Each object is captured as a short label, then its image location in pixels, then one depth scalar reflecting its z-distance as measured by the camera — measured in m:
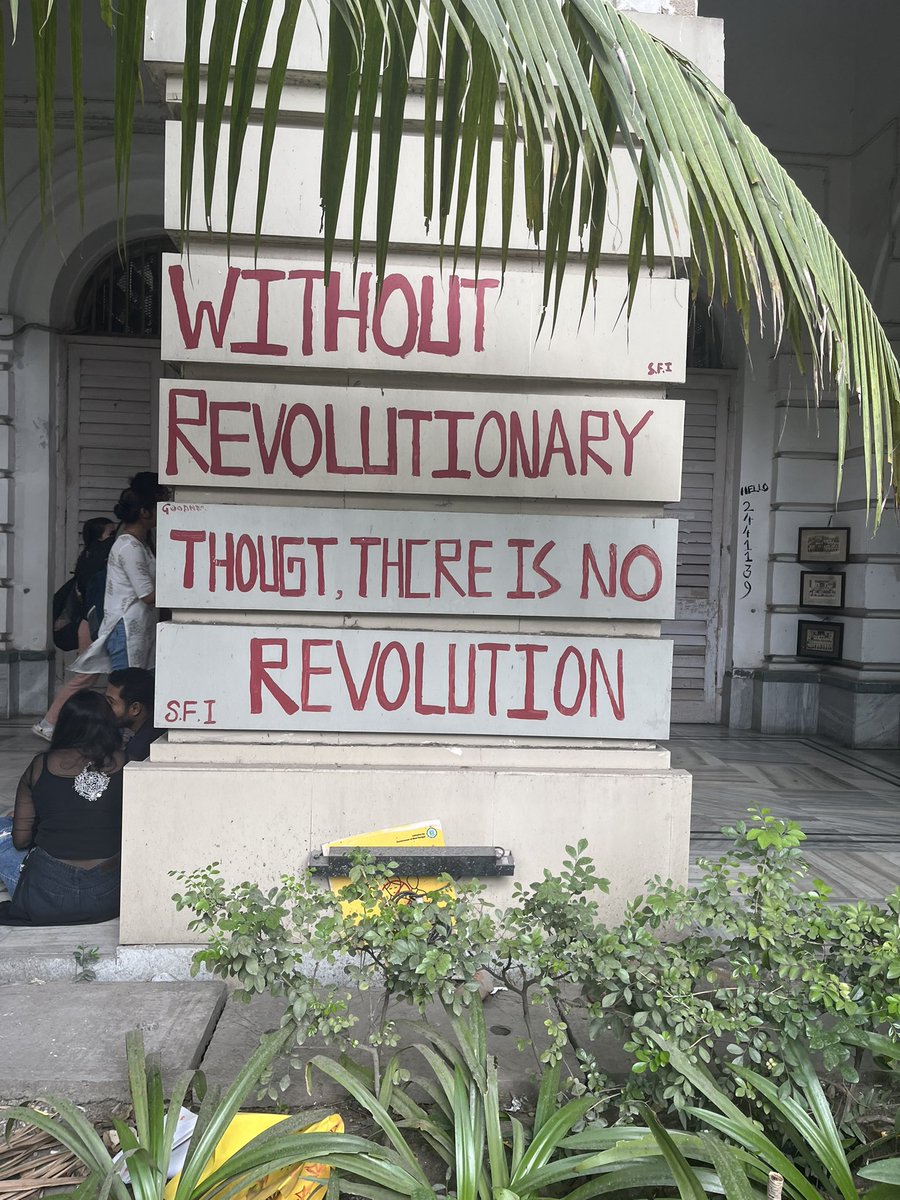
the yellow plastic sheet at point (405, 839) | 3.38
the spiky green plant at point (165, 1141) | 2.02
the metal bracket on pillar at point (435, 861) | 3.35
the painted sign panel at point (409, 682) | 3.48
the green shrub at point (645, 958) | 2.17
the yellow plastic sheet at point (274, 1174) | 2.07
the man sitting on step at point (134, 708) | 4.04
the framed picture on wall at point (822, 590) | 8.16
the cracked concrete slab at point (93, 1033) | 2.62
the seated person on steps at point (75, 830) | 3.55
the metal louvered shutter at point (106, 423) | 8.24
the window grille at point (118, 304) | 8.34
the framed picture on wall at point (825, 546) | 8.12
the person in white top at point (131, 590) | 4.91
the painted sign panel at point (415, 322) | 3.40
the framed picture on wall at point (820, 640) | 8.12
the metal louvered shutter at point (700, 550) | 8.91
